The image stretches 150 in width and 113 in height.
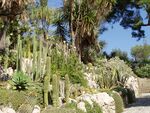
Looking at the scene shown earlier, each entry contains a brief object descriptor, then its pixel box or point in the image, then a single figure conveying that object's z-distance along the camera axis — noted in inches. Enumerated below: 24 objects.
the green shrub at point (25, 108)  177.6
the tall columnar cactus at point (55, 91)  204.7
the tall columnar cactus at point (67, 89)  216.8
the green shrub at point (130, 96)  345.5
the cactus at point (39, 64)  235.2
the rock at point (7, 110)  170.1
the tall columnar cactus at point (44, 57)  250.1
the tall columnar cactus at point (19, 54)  239.1
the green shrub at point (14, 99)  176.1
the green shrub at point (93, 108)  217.5
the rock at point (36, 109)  185.5
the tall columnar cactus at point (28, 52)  275.8
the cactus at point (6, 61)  253.7
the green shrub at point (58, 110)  184.2
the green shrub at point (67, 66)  276.3
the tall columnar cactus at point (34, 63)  235.8
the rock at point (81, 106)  212.0
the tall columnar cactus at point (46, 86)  201.6
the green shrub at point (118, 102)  268.6
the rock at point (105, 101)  247.2
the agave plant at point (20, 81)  207.0
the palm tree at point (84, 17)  374.7
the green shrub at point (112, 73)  328.3
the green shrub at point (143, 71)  510.0
